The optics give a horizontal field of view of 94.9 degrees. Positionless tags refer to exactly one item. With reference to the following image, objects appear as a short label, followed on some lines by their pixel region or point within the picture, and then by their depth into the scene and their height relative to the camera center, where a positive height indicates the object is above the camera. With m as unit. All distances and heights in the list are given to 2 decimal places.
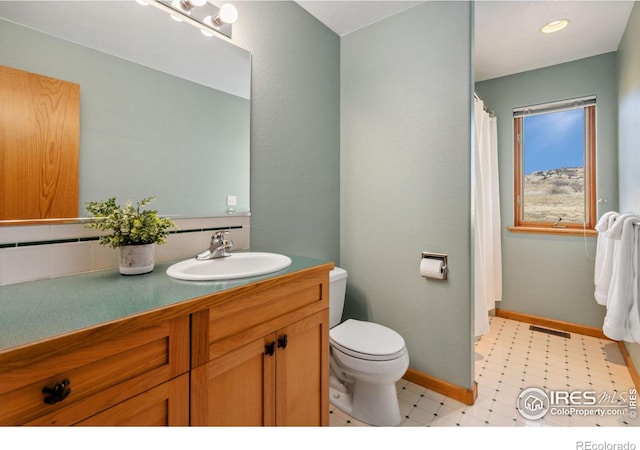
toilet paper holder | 1.74 -0.18
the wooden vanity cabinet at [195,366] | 0.56 -0.35
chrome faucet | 1.27 -0.09
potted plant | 1.01 -0.01
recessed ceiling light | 1.98 +1.41
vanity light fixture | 1.26 +0.97
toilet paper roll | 1.73 -0.23
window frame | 2.51 +0.50
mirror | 0.98 +0.54
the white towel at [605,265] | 1.82 -0.22
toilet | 1.47 -0.72
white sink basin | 0.97 -0.15
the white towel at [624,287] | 1.49 -0.30
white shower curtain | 2.04 +0.07
